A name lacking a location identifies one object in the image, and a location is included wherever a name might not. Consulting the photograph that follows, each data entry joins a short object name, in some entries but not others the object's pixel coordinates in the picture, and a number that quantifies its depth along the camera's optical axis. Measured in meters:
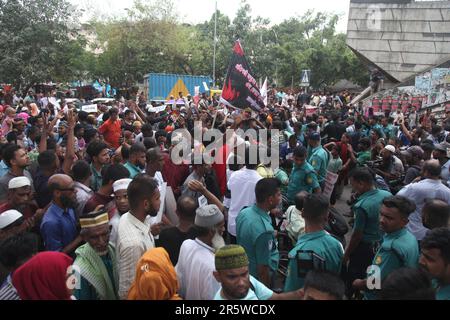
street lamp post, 35.16
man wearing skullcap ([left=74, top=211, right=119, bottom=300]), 2.81
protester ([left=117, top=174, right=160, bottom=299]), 2.83
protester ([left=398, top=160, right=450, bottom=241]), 4.71
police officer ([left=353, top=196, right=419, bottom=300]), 3.12
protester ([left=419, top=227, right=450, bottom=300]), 2.62
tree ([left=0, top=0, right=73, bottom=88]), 22.16
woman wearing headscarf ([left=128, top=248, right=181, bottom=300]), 2.36
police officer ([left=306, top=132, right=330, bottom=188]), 6.67
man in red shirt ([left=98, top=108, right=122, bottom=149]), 8.23
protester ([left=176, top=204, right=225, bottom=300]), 2.74
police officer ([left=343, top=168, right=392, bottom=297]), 4.05
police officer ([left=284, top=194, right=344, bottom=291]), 3.04
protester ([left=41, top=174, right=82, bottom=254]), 3.44
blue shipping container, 23.86
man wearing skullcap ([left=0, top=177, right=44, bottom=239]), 3.90
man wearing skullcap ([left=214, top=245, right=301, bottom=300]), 2.42
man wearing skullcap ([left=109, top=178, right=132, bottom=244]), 3.68
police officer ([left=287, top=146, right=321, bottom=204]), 5.74
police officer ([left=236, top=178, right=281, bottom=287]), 3.51
